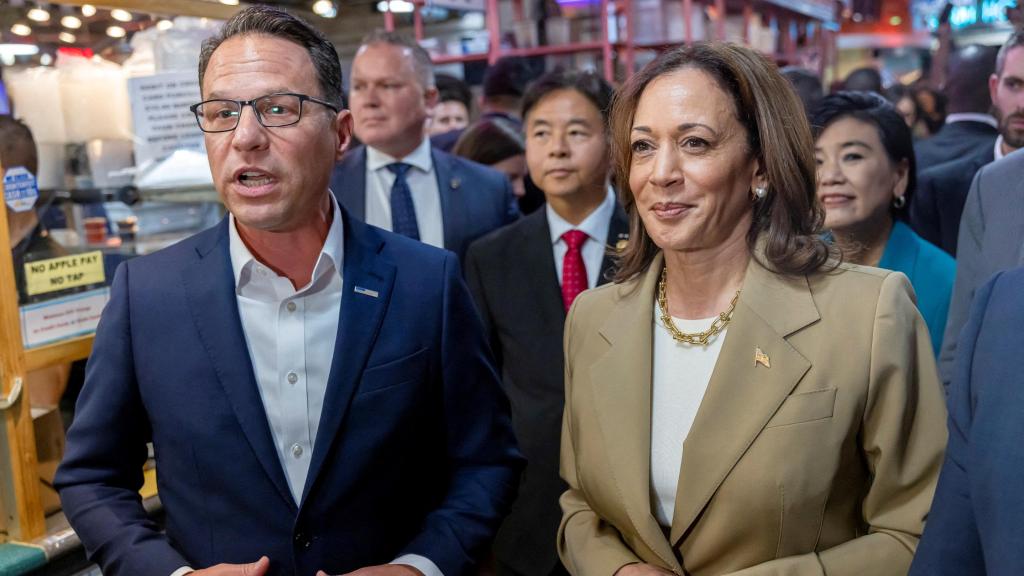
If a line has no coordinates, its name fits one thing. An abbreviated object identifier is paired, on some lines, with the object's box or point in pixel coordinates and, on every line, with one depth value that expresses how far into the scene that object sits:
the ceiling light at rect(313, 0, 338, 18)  5.03
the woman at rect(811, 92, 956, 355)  2.84
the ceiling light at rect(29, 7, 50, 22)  2.57
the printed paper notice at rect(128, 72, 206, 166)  2.86
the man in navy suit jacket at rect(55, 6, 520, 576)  1.74
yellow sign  2.49
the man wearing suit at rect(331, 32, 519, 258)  3.58
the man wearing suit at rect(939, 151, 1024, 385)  2.33
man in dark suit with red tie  2.75
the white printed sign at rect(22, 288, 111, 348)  2.46
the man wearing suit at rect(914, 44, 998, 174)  4.30
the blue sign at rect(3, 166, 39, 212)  2.44
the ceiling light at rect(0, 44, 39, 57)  2.51
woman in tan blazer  1.68
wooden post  2.33
